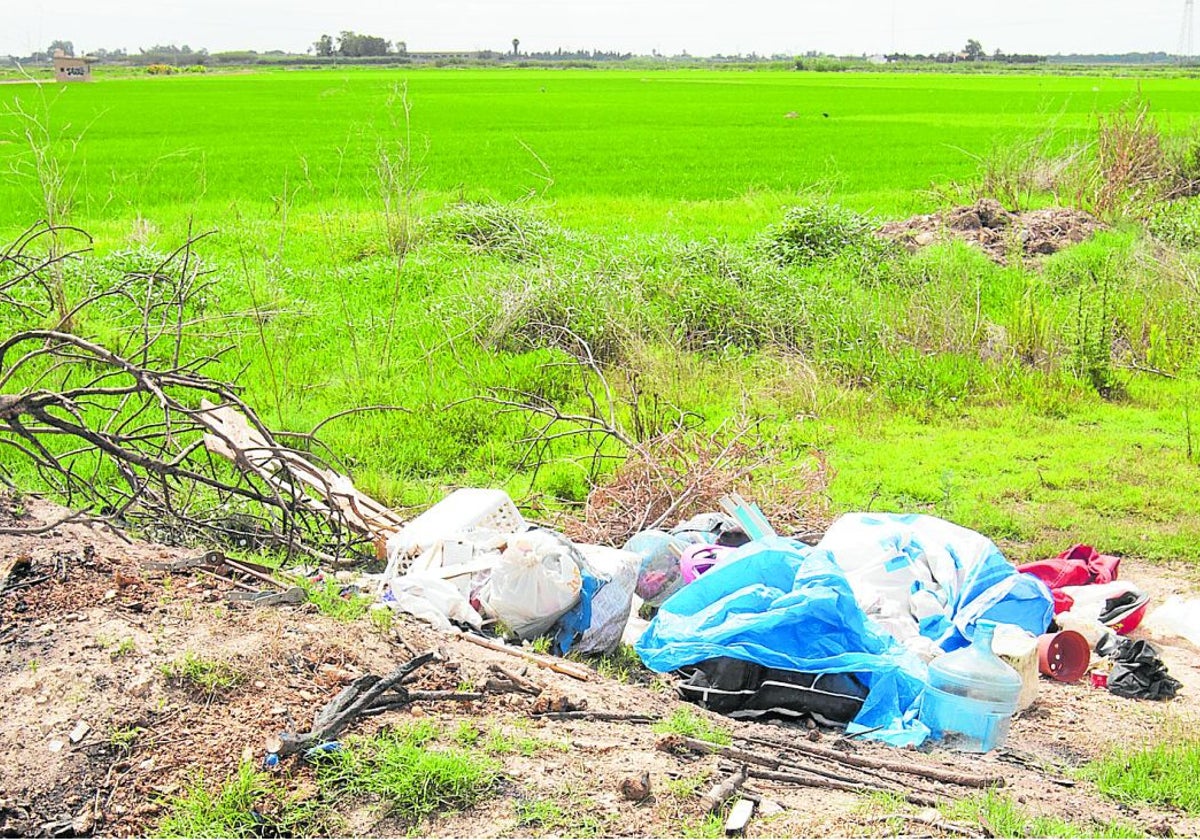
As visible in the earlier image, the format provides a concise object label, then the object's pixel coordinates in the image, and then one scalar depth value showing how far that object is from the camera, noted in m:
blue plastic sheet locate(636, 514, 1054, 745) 4.30
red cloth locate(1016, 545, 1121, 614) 5.57
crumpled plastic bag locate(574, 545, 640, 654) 4.72
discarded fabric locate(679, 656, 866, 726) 4.25
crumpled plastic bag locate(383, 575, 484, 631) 4.57
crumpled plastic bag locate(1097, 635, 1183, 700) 4.64
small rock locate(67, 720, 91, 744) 3.29
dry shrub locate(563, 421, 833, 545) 5.95
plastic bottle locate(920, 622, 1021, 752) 4.16
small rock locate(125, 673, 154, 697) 3.48
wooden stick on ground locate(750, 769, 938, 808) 3.38
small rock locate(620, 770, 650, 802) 3.17
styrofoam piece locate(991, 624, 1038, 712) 4.36
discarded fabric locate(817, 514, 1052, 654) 4.81
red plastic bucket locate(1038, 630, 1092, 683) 4.82
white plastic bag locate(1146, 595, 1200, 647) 5.17
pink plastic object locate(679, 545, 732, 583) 5.21
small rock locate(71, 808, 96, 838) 2.99
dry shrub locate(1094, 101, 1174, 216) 15.20
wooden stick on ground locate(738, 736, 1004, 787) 3.58
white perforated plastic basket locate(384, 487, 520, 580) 4.98
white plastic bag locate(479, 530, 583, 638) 4.63
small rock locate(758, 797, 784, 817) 3.17
